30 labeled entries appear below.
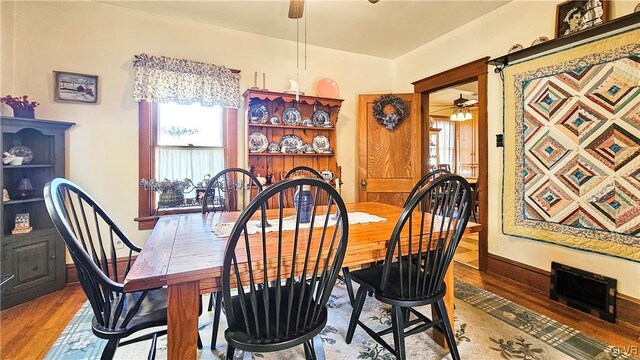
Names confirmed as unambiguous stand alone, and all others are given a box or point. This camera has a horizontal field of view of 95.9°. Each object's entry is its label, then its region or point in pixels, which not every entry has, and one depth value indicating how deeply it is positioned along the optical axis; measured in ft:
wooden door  12.39
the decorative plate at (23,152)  7.91
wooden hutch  10.71
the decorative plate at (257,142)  10.80
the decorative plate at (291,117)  11.46
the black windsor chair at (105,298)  3.49
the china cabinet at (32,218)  7.50
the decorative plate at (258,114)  10.80
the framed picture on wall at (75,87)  8.63
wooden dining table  3.41
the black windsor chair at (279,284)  3.40
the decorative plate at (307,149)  11.62
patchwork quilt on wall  6.61
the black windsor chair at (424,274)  4.50
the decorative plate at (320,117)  12.00
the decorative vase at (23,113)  7.80
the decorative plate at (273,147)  11.06
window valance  9.17
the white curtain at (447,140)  24.26
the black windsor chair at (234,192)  8.86
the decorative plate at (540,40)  8.12
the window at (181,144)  9.68
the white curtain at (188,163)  10.02
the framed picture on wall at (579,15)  7.00
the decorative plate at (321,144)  11.91
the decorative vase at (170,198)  9.51
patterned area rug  5.56
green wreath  12.28
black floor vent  6.86
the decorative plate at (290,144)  11.35
